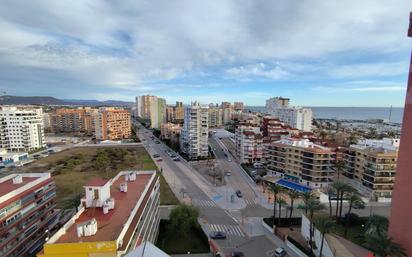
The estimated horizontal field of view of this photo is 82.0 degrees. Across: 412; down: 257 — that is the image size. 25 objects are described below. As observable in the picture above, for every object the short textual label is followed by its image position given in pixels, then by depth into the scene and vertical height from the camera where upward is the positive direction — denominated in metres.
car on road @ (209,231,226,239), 34.06 -18.75
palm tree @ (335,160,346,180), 56.06 -13.91
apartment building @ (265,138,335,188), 52.09 -12.80
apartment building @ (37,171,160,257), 17.95 -10.95
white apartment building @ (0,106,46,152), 94.12 -11.36
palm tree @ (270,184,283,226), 36.49 -13.06
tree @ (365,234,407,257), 20.72 -12.34
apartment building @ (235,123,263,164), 72.19 -12.64
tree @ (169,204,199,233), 32.28 -15.57
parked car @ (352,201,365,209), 44.12 -18.43
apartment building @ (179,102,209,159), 80.62 -9.10
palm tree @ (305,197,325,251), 30.16 -12.93
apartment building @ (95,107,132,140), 116.19 -10.46
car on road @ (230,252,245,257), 29.46 -18.51
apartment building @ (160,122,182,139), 107.41 -12.63
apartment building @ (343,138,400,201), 47.41 -12.14
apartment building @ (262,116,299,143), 78.35 -8.50
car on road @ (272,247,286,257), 29.73 -18.43
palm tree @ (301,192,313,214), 32.10 -12.43
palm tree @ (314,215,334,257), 25.62 -12.82
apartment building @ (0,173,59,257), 25.70 -13.49
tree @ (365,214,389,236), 28.03 -13.85
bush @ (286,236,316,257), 28.68 -17.70
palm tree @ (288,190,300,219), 35.38 -13.19
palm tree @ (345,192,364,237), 34.34 -13.43
